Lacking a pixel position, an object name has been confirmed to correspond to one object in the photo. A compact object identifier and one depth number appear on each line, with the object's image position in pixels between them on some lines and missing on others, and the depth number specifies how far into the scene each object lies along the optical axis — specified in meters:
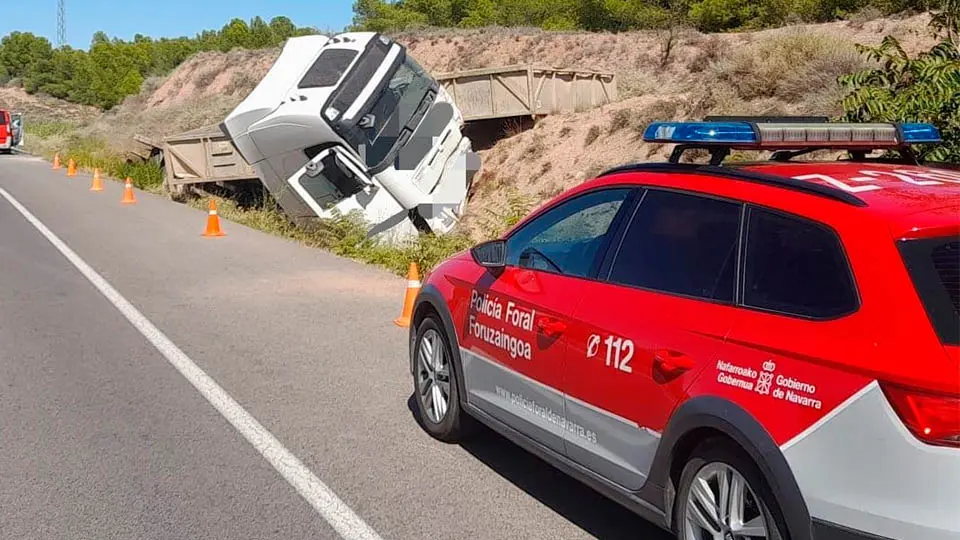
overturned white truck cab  16.89
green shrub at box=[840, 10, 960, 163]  8.35
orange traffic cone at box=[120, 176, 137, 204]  22.05
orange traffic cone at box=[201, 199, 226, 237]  16.52
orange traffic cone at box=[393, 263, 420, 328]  9.32
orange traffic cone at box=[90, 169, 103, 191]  25.70
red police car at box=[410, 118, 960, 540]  3.10
